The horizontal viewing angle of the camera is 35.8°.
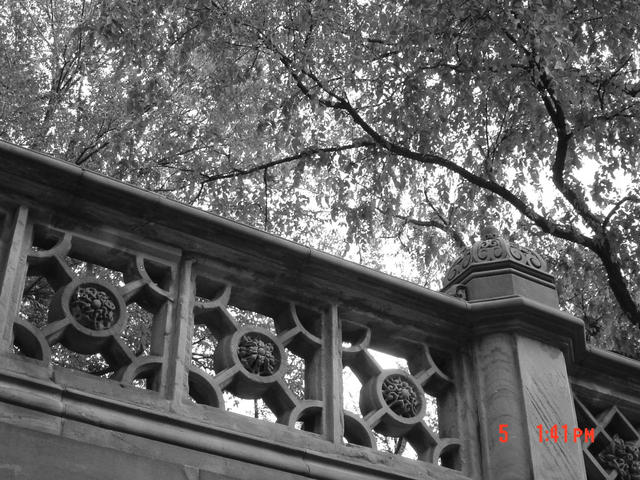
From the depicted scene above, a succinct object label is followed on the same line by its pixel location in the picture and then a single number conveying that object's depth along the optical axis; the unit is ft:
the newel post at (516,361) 13.84
